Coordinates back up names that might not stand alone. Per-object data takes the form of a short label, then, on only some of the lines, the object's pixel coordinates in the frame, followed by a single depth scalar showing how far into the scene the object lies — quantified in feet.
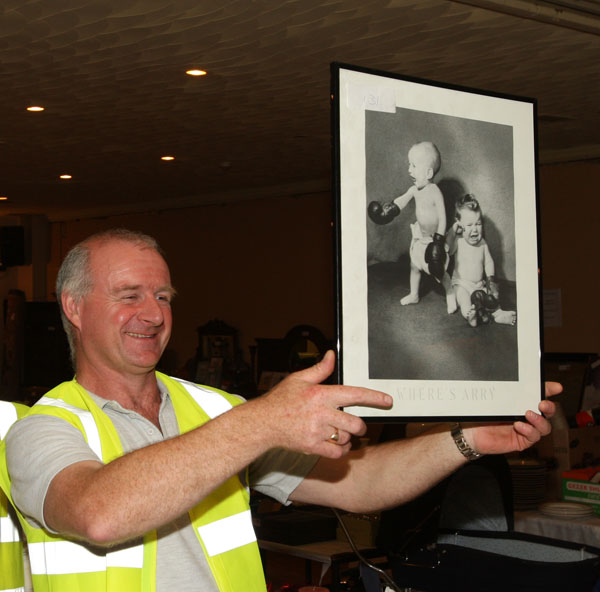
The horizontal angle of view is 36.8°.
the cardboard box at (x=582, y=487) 12.56
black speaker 39.58
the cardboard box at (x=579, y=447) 13.83
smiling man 4.37
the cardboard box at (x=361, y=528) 11.20
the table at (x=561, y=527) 11.67
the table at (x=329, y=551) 10.82
